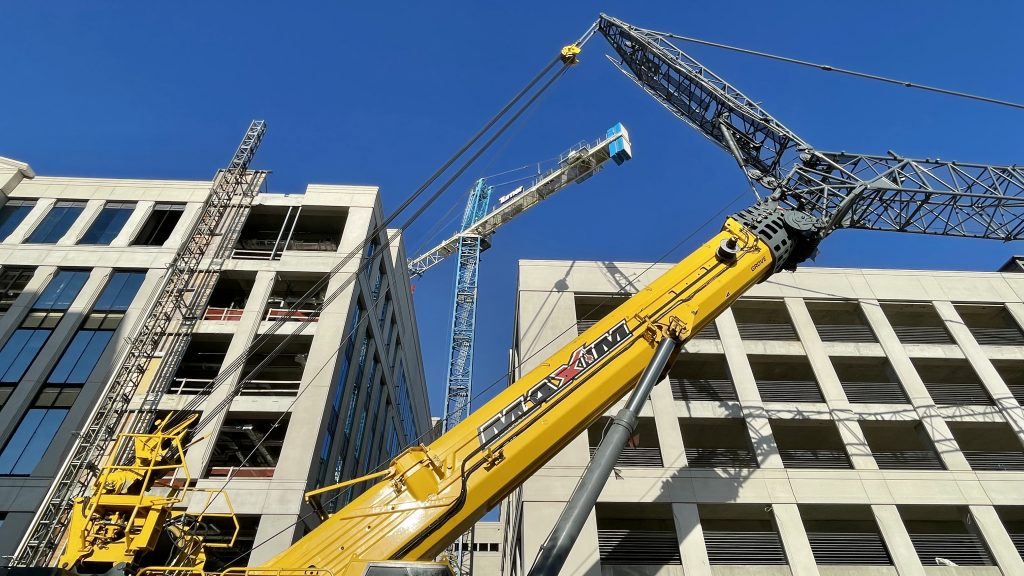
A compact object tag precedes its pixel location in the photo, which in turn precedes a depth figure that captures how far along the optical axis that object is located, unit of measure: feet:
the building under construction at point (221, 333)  73.97
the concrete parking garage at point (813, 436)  71.41
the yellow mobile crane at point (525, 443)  31.50
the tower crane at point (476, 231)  150.61
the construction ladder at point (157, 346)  68.74
